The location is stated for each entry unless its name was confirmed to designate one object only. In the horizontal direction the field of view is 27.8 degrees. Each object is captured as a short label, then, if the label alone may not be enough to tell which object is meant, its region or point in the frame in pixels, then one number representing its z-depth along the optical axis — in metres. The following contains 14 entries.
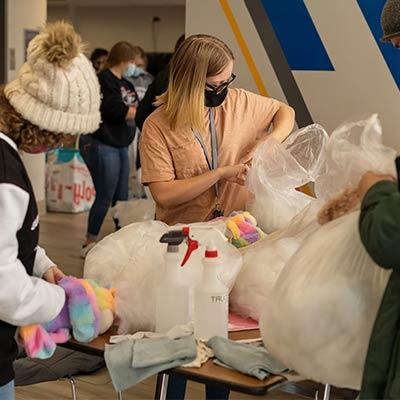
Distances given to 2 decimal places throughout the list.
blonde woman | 2.57
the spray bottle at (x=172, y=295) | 1.90
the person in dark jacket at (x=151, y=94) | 3.94
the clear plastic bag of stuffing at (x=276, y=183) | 2.51
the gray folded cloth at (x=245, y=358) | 1.72
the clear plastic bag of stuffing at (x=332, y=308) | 1.55
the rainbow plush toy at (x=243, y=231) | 2.32
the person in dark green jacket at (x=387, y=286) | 1.41
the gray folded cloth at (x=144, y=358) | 1.76
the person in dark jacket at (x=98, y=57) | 7.64
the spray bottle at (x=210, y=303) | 1.86
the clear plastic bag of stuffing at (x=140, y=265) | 1.98
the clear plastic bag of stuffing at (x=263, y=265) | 2.05
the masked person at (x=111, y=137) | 5.62
